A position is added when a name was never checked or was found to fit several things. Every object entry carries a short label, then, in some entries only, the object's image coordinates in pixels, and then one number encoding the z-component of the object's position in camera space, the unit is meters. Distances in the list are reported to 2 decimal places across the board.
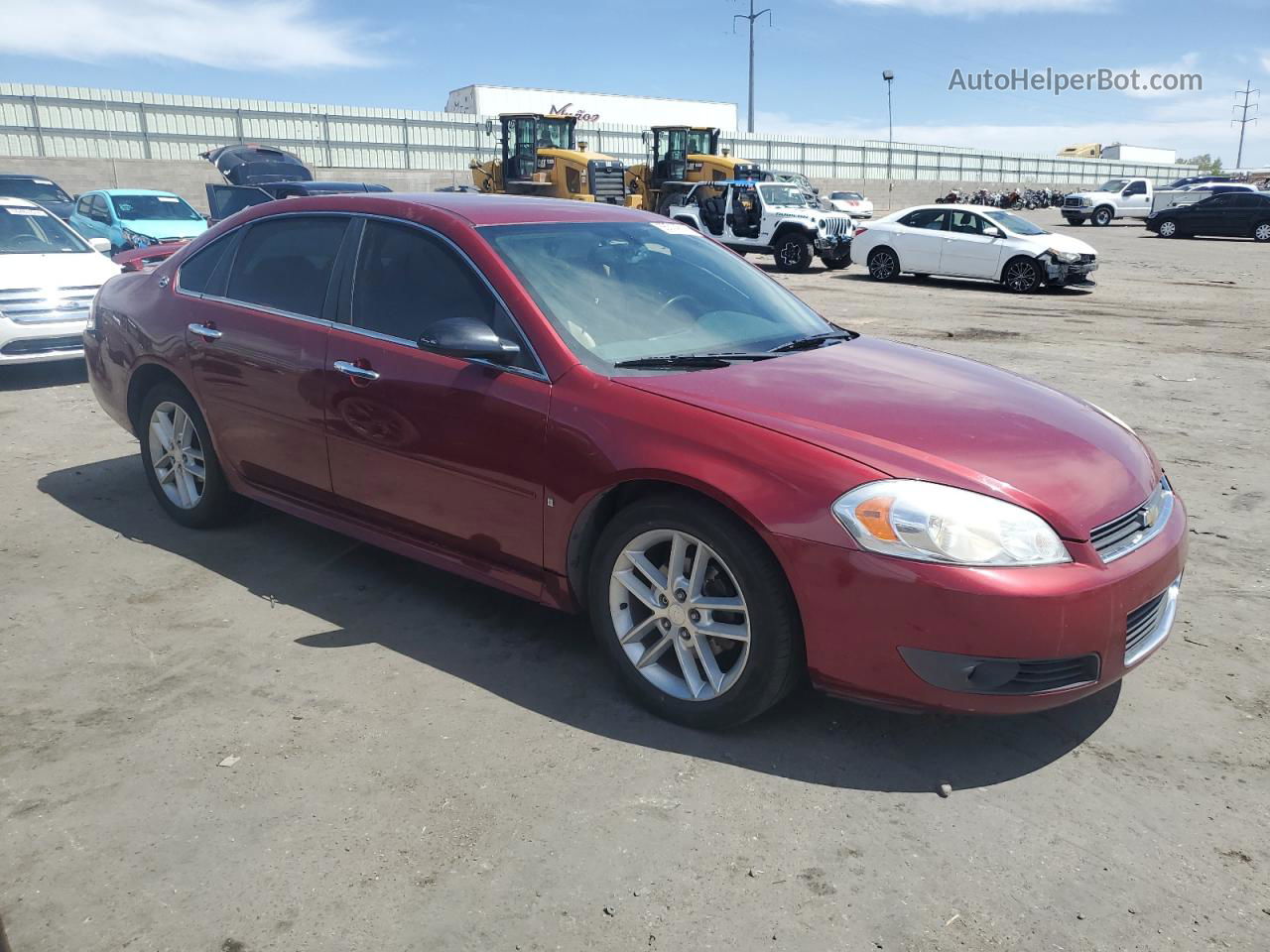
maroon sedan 2.90
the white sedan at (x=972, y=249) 17.78
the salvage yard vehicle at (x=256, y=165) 25.62
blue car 16.62
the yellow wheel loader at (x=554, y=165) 26.58
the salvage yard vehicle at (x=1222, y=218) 32.03
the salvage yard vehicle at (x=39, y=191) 18.47
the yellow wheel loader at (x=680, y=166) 28.42
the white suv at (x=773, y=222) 21.92
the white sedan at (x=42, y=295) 8.85
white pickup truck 42.12
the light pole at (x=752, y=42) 64.94
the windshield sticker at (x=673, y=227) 4.59
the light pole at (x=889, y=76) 72.78
